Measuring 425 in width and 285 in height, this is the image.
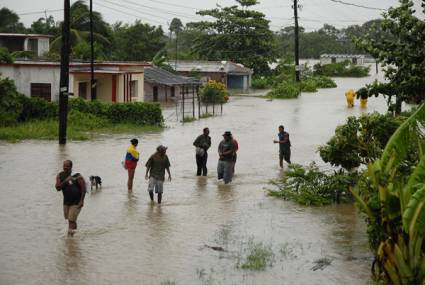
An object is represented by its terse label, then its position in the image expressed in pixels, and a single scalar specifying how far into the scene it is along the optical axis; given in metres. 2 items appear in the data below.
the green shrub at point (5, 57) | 38.84
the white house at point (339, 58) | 124.39
